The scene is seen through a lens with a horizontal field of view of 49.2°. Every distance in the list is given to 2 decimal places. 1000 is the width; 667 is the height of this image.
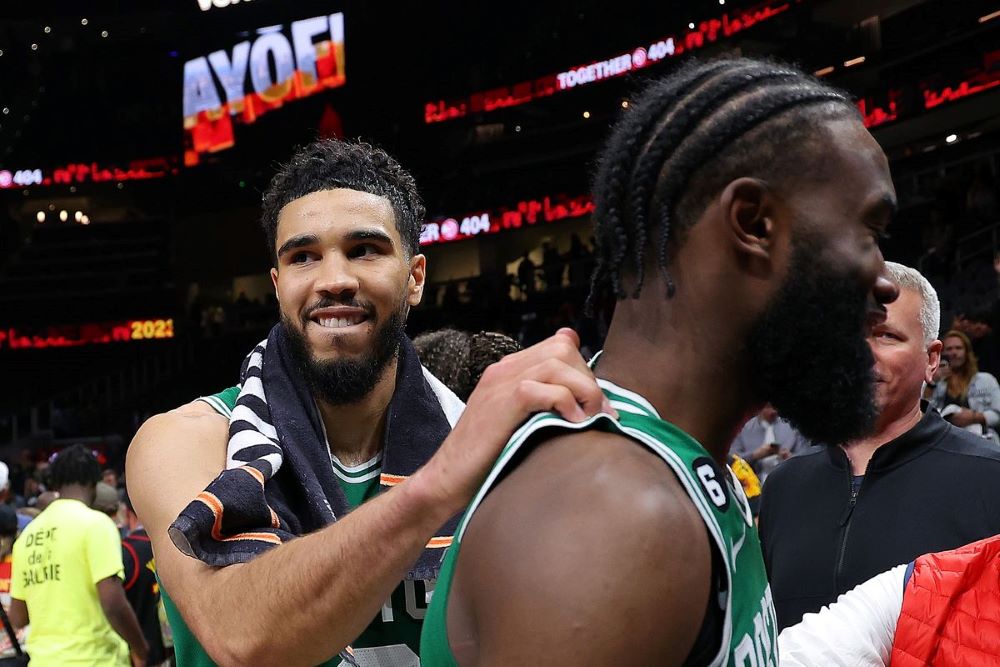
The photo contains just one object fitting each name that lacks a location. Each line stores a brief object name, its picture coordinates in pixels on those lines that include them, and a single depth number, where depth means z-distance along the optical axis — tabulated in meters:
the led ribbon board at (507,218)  24.28
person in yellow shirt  5.08
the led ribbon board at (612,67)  21.32
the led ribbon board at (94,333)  27.34
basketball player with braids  1.10
